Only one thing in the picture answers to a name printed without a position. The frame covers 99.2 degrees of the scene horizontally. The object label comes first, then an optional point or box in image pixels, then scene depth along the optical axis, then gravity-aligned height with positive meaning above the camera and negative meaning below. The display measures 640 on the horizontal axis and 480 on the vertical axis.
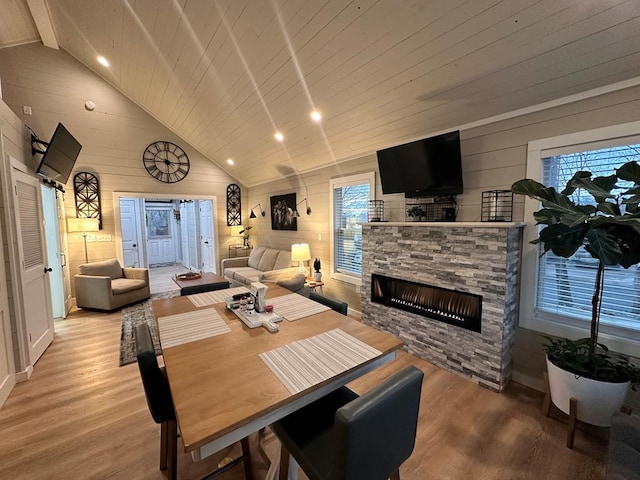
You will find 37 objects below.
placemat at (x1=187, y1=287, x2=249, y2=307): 2.17 -0.64
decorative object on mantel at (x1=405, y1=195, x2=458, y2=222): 2.77 +0.12
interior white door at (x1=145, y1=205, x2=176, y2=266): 9.20 -0.47
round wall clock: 5.47 +1.24
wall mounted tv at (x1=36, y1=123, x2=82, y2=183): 3.22 +0.86
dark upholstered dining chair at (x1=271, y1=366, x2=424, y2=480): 0.91 -0.86
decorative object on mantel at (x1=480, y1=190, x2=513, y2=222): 2.39 +0.10
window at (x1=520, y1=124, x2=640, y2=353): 1.95 -0.47
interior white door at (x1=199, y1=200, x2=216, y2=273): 6.49 -0.40
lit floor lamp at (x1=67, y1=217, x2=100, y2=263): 4.74 -0.06
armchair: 4.36 -1.05
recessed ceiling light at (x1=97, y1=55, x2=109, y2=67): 4.20 +2.53
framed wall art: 5.21 +0.16
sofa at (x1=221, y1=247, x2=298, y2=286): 4.71 -0.91
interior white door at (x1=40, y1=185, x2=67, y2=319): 4.09 -0.41
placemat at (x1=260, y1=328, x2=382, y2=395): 1.16 -0.66
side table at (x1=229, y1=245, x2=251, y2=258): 6.56 -0.73
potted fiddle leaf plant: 1.60 -0.20
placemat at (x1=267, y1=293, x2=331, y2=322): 1.89 -0.65
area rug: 3.04 -1.46
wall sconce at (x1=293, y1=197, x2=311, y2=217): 4.83 +0.19
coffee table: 2.51 -0.64
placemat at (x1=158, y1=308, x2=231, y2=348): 1.53 -0.65
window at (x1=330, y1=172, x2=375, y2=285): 3.88 -0.02
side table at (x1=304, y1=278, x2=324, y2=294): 4.17 -0.99
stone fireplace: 2.33 -0.66
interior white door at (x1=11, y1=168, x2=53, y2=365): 2.71 -0.45
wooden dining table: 0.92 -0.67
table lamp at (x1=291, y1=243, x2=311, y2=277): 4.41 -0.52
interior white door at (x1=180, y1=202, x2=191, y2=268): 8.59 -0.48
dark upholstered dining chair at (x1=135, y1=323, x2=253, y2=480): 1.31 -0.87
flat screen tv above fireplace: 2.59 +0.54
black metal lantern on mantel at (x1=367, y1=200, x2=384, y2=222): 3.48 +0.11
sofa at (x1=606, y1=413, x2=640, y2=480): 1.13 -1.06
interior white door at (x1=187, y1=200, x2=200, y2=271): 7.47 -0.38
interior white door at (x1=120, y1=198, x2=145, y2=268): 7.05 -0.08
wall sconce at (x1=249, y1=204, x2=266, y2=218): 6.23 +0.15
